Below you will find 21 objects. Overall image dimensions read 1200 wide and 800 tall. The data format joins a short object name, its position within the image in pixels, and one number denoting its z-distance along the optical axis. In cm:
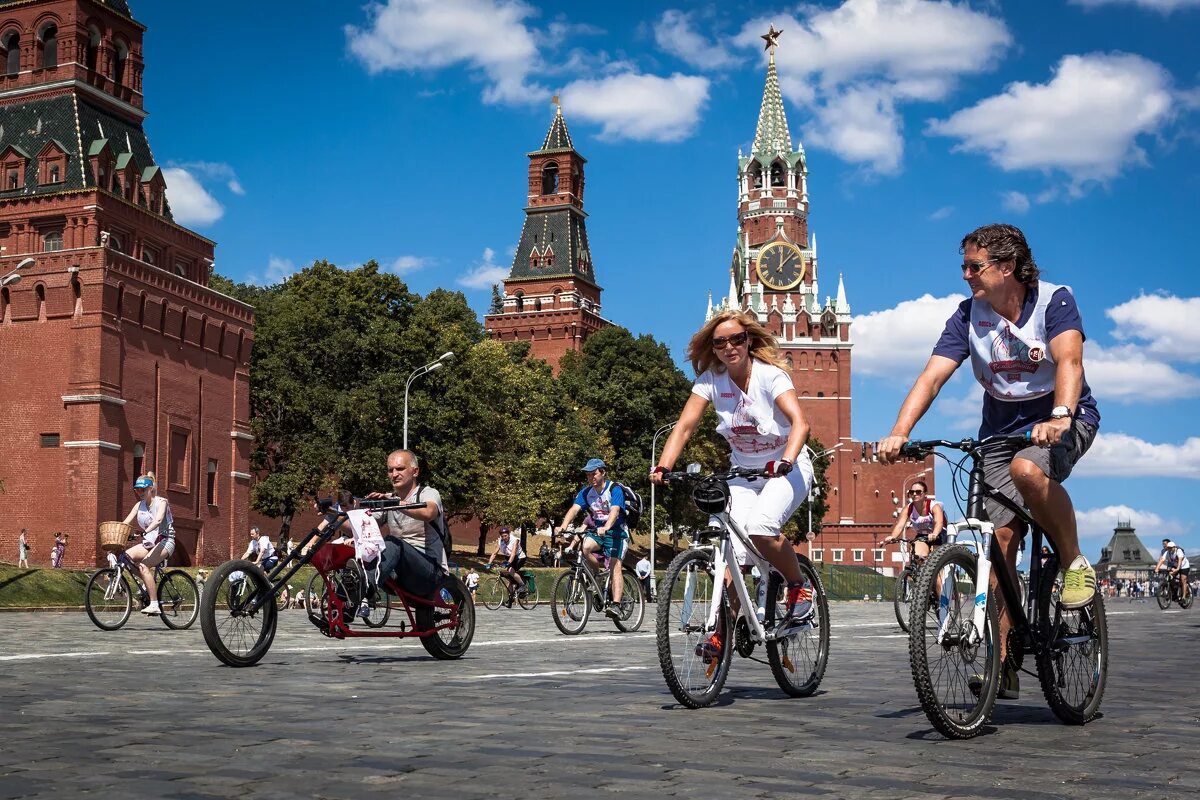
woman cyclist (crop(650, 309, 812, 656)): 765
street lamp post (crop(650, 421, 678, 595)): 7059
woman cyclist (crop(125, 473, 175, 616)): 1684
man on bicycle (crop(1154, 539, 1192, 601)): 3289
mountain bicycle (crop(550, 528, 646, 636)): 1611
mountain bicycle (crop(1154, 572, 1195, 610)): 3216
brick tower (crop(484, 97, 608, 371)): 10644
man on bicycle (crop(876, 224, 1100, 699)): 629
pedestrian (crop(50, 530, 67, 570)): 5038
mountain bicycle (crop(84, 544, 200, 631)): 1672
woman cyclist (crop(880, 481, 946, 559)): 1728
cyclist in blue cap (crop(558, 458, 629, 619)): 1606
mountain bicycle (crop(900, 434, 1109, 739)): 588
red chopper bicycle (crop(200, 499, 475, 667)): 1026
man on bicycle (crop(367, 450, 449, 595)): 1066
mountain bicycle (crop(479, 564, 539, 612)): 2877
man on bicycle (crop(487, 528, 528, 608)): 2866
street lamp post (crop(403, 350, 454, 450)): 5541
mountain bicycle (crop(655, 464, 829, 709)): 716
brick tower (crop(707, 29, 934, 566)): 13075
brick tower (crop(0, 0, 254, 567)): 5175
